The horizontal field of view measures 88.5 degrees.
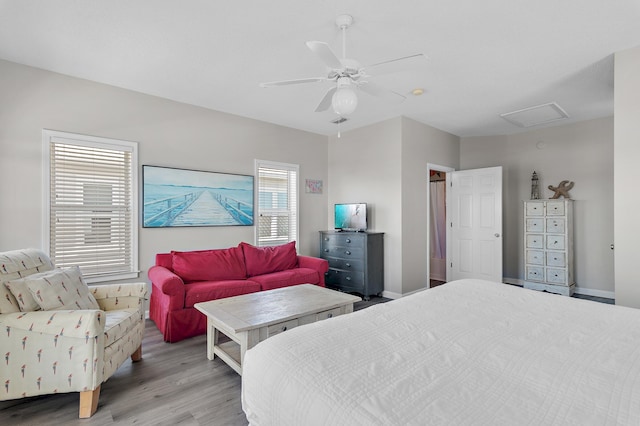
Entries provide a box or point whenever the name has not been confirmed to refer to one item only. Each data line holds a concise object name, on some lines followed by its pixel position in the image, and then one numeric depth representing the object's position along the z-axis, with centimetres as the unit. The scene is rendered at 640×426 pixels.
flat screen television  488
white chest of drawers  457
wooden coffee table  223
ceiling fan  220
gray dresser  454
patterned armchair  193
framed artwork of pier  383
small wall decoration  536
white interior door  507
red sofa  312
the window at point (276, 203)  484
